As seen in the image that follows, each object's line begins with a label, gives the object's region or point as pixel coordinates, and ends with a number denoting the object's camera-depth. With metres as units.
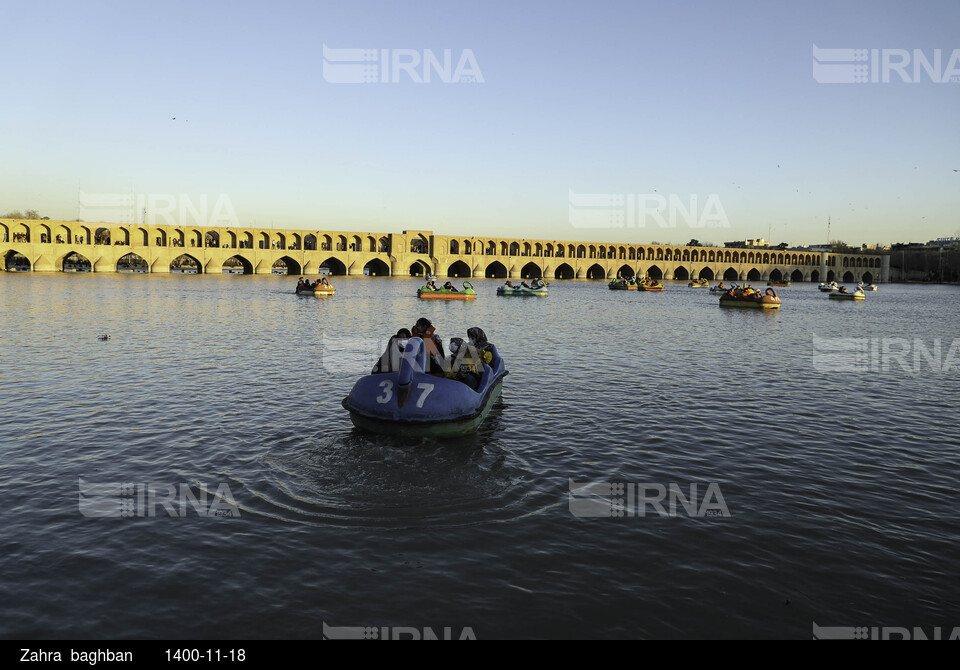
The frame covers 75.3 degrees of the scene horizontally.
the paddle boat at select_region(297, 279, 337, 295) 60.12
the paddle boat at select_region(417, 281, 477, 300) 61.34
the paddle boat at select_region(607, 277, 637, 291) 96.31
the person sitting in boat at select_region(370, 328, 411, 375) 11.59
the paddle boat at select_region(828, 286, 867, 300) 77.06
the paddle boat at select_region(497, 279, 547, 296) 70.81
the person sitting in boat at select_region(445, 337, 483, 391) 12.70
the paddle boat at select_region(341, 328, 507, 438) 11.00
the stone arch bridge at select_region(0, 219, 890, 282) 99.56
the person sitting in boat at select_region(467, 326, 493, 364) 14.59
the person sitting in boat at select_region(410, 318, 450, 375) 12.22
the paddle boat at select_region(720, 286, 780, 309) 55.78
